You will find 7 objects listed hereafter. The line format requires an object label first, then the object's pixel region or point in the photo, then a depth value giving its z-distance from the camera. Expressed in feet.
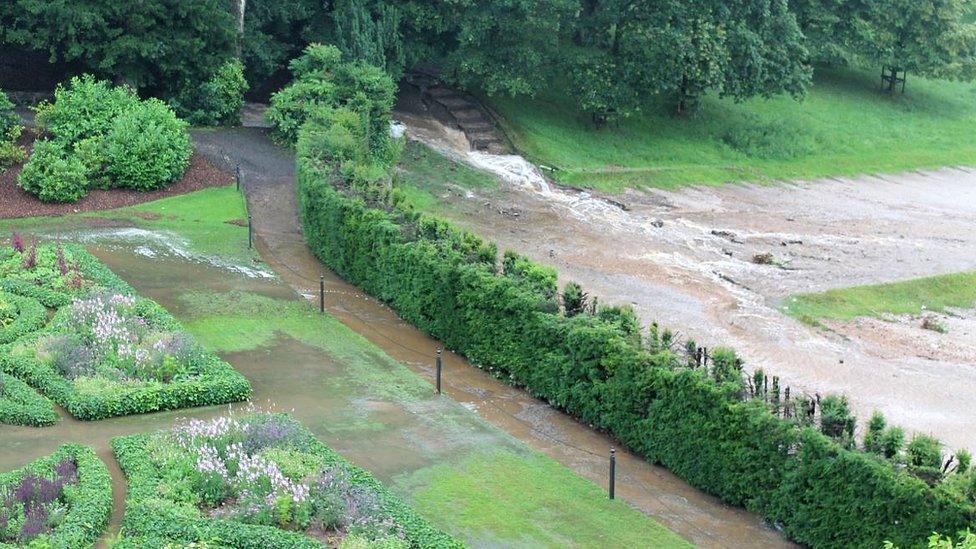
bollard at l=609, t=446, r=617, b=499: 66.90
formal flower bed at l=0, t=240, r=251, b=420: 75.66
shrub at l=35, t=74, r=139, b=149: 128.67
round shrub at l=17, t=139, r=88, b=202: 121.39
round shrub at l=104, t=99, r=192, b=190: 126.11
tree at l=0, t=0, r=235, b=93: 136.56
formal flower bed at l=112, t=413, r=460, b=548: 59.62
